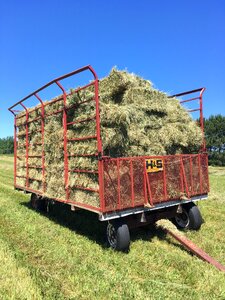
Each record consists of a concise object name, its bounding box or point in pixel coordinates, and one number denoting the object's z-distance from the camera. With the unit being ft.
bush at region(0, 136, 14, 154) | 366.63
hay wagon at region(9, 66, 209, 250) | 17.16
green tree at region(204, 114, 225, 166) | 170.60
